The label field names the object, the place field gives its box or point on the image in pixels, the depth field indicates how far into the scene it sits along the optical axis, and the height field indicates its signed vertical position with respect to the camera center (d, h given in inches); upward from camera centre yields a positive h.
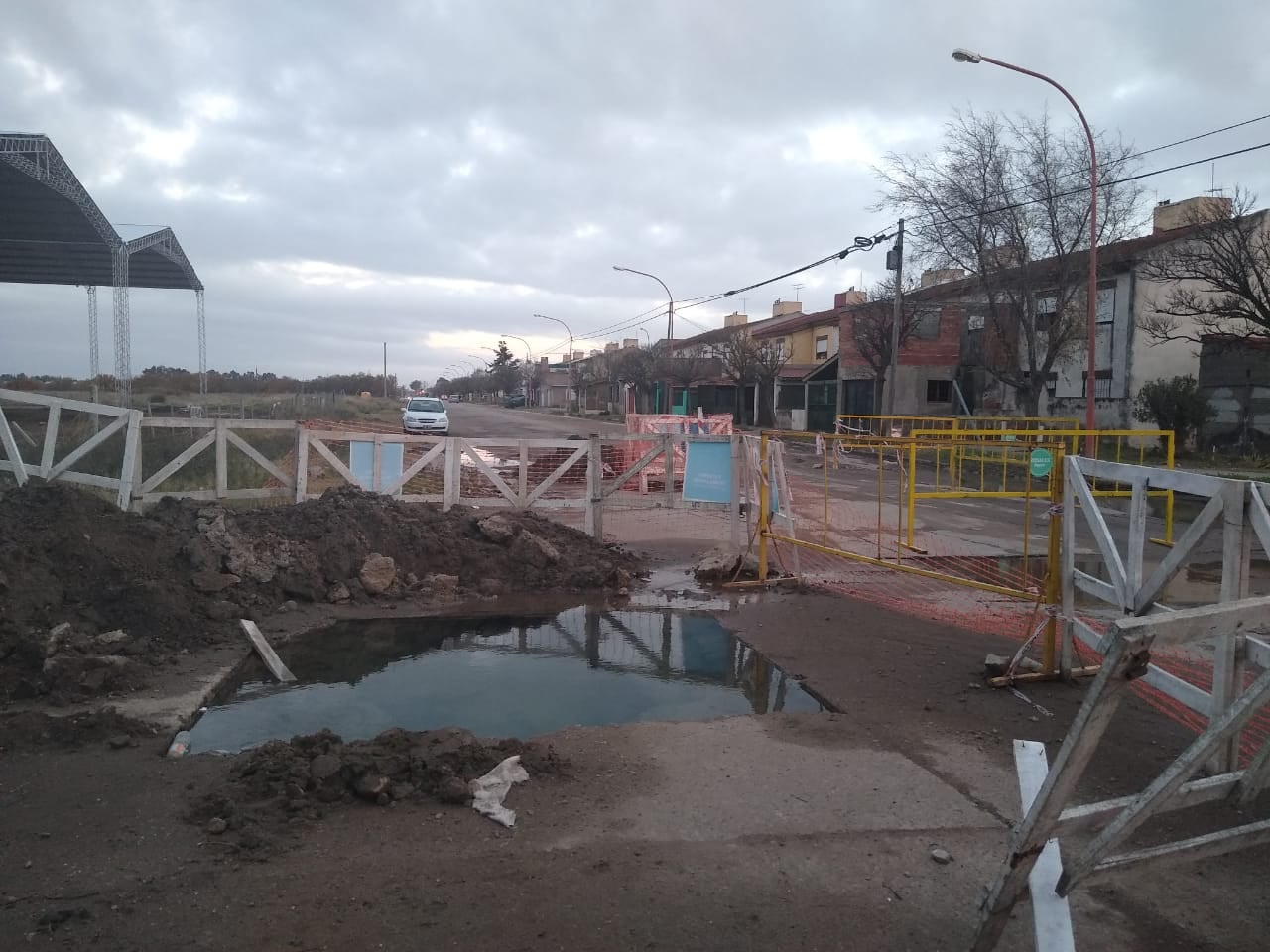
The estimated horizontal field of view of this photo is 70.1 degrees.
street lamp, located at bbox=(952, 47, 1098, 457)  705.0 +179.2
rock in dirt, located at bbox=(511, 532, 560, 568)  409.7 -63.7
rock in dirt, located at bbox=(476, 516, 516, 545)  410.0 -54.2
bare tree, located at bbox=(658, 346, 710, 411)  2192.4 +108.6
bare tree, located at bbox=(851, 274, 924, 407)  1497.3 +152.3
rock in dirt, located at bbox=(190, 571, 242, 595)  322.7 -63.2
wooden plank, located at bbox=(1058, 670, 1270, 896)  96.1 -37.4
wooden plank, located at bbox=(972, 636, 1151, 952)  88.4 -38.9
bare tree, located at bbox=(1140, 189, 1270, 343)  824.3 +149.8
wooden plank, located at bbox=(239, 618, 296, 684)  278.1 -78.3
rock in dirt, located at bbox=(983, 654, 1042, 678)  261.1 -72.3
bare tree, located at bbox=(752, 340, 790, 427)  1892.2 +91.6
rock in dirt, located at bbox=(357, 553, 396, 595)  370.9 -68.3
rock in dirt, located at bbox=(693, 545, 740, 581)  415.8 -71.2
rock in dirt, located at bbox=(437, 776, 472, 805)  178.4 -75.4
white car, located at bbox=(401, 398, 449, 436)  1328.7 -17.4
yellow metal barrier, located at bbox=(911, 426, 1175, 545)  337.1 -37.1
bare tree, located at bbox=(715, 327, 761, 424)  1909.4 +113.2
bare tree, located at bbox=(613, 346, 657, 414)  2317.7 +114.0
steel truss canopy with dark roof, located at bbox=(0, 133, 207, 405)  786.2 +183.1
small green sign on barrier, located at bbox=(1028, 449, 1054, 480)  256.5 -12.6
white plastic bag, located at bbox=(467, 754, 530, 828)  172.6 -75.5
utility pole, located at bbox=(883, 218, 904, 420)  1139.9 +188.0
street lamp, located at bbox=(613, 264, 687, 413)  1674.5 +170.2
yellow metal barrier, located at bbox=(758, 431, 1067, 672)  257.3 -70.6
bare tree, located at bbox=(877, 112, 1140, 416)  1091.9 +232.1
